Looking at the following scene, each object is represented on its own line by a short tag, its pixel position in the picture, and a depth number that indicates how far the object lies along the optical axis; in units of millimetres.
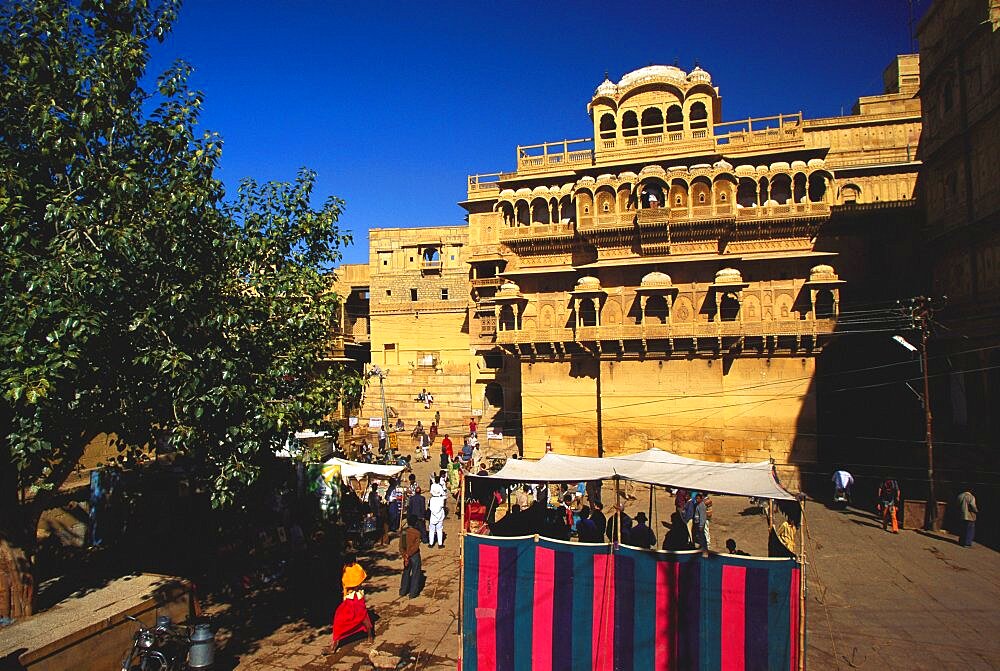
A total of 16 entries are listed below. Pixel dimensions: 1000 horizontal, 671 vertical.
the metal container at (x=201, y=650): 7320
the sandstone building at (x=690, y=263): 22594
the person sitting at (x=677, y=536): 10242
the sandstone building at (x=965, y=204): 17125
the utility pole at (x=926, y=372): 15281
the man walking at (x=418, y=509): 14562
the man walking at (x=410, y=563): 10844
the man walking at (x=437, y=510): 13938
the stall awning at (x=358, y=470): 14963
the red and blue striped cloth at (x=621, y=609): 6945
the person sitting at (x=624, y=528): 10384
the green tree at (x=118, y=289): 6910
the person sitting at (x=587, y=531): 10156
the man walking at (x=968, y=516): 13805
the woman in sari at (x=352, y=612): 8891
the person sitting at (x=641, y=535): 10242
